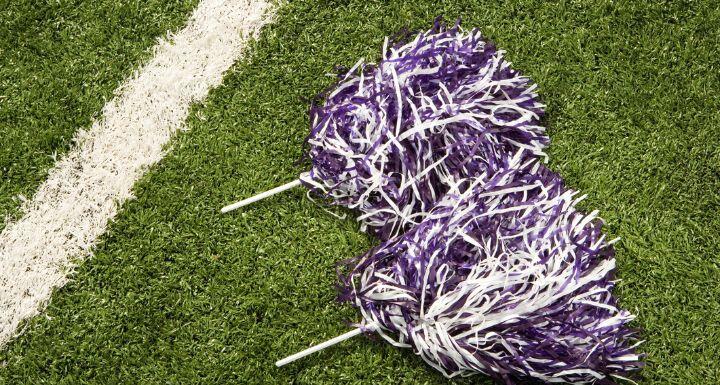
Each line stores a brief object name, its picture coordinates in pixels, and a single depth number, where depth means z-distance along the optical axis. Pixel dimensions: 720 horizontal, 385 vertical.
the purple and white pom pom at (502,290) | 2.39
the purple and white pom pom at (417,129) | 2.52
